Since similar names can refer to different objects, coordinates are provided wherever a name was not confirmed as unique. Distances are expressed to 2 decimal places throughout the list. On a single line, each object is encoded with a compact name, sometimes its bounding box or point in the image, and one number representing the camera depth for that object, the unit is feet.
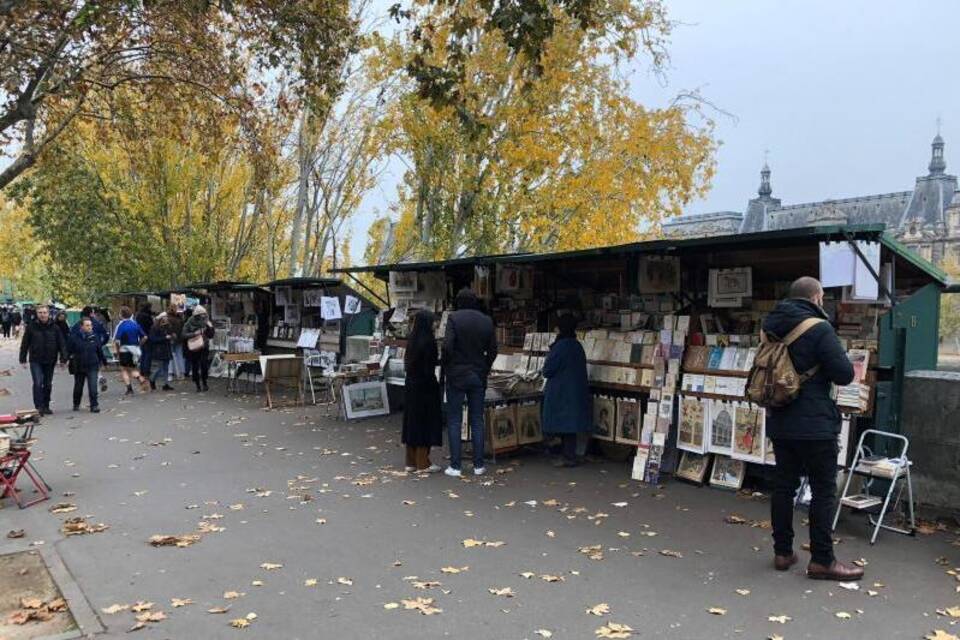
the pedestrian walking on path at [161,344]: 50.31
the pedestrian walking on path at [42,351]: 38.73
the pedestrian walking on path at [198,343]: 50.08
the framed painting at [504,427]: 27.68
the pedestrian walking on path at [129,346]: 49.62
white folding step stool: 17.81
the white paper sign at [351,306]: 46.70
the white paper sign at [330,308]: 45.50
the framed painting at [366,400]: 37.93
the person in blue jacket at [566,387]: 26.20
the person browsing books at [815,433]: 15.23
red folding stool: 22.21
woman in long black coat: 25.82
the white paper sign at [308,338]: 47.53
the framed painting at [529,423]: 28.47
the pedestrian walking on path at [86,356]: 39.70
